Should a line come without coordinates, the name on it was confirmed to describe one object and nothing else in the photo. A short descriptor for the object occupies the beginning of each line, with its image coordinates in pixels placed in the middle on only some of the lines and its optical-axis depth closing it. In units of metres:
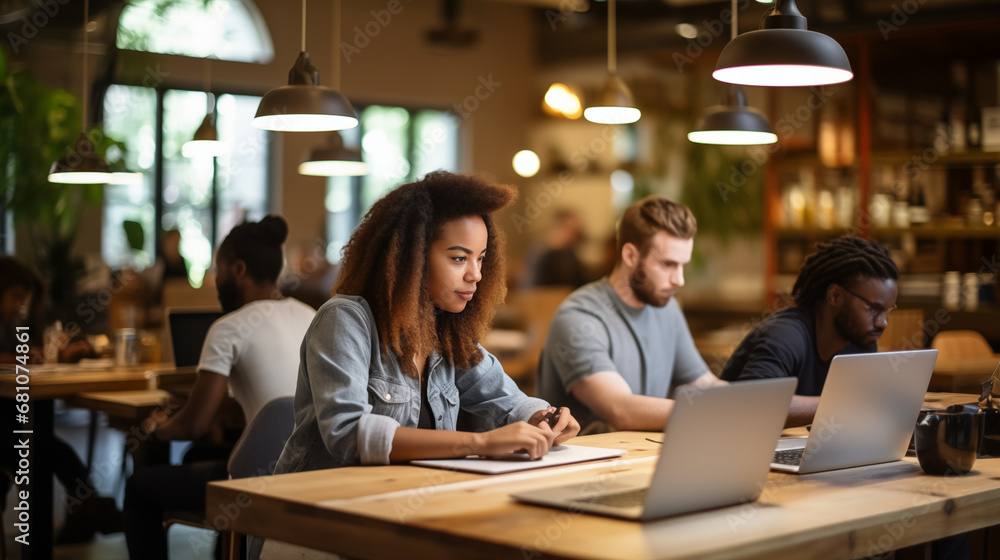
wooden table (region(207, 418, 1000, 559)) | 1.31
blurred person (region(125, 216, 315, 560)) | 2.93
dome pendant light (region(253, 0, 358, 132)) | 3.09
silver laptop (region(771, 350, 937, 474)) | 1.77
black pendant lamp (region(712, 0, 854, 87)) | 2.13
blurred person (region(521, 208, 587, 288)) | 10.11
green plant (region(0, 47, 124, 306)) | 6.36
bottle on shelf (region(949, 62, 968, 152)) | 6.00
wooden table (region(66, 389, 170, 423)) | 3.44
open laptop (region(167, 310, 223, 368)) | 3.81
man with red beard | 2.97
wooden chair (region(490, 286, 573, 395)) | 7.09
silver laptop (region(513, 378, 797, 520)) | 1.38
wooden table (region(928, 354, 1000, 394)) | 3.79
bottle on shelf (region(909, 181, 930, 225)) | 6.16
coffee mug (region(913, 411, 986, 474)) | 1.86
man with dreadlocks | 2.71
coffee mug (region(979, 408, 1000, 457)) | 2.12
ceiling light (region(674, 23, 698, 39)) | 7.43
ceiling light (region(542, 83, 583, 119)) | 6.81
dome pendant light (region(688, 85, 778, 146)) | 3.58
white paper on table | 1.79
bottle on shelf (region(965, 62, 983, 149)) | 5.93
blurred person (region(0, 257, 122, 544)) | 4.07
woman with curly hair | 1.87
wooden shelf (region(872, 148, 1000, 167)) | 5.87
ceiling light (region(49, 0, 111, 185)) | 4.23
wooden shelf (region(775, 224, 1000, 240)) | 5.86
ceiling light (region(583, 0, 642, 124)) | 3.92
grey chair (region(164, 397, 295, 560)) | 2.56
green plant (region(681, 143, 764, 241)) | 8.02
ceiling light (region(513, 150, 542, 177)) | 10.39
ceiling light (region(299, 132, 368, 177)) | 5.01
